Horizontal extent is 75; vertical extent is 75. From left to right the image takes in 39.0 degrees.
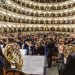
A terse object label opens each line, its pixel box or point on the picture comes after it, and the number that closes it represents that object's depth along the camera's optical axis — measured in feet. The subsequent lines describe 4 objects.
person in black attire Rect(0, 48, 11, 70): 7.67
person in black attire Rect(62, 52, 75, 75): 6.25
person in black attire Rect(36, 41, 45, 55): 21.48
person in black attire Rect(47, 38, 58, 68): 20.05
